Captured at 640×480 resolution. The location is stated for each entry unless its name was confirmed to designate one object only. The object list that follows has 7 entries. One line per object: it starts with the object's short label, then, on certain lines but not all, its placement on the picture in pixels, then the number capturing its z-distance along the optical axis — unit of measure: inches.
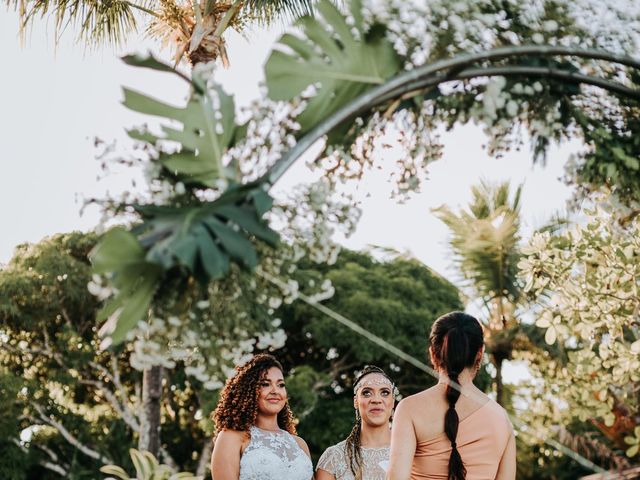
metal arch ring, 87.4
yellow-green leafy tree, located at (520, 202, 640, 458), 199.8
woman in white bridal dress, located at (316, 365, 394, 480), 174.2
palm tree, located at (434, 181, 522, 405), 574.6
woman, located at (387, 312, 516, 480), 112.6
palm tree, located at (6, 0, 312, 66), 367.2
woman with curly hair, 174.6
